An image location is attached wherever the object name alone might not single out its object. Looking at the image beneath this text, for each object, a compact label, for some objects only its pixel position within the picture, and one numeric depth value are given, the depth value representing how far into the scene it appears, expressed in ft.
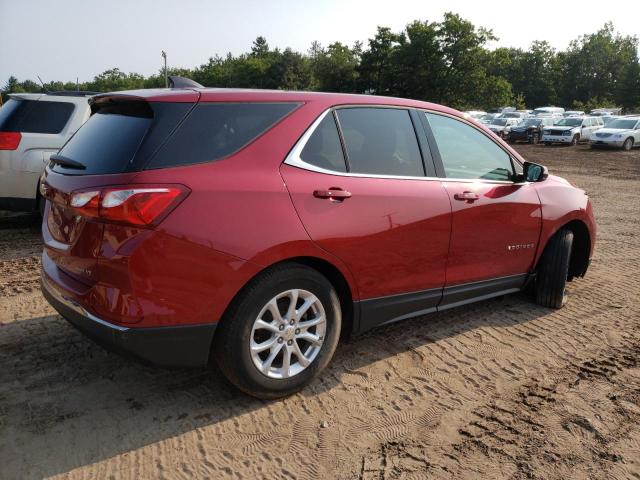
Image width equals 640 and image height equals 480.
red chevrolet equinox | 8.55
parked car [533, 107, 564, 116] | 146.82
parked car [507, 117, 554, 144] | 105.40
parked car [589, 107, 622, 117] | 160.71
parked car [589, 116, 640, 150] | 88.63
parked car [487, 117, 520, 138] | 109.19
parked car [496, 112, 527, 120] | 123.24
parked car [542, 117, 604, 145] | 97.26
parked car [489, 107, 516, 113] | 183.73
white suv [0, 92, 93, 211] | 21.52
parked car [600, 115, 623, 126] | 111.24
